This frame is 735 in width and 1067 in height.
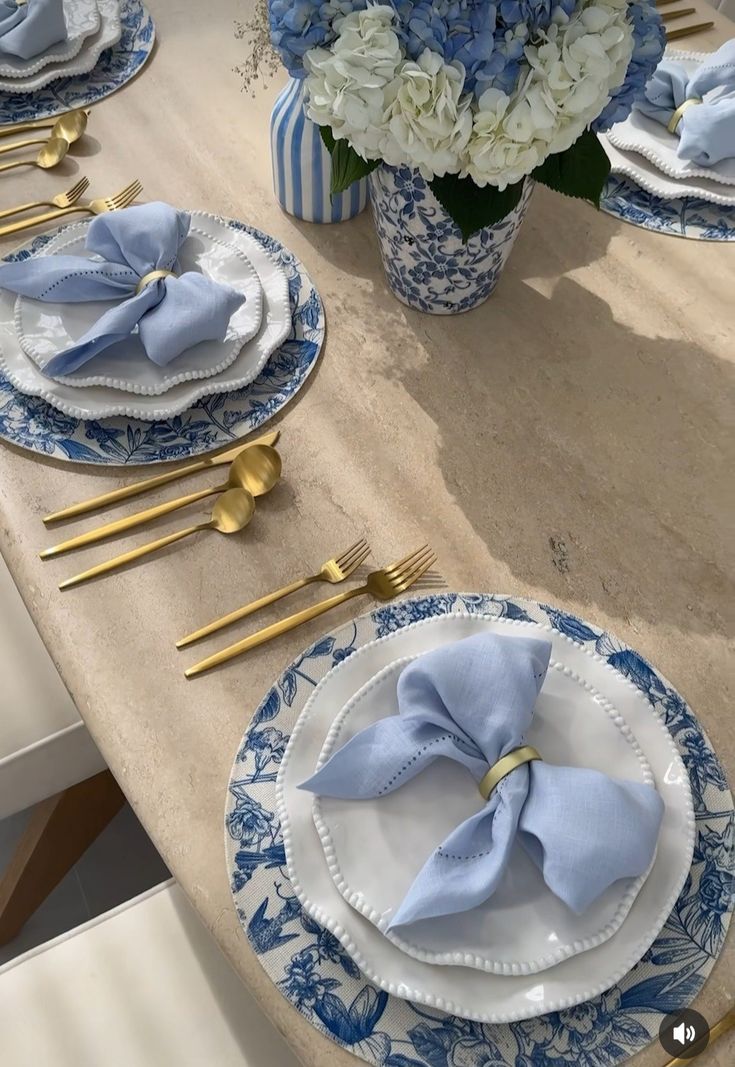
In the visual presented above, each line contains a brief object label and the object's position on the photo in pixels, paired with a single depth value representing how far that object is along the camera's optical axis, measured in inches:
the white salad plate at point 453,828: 23.5
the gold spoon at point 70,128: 44.4
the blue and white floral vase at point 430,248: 34.4
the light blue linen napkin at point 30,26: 45.0
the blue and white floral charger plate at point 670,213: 42.0
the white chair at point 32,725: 42.6
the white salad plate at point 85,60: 46.1
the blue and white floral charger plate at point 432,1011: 23.1
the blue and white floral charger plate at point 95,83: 46.2
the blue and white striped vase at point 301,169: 38.6
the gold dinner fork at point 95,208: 40.9
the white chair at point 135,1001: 34.0
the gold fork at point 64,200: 41.3
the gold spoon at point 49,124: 44.4
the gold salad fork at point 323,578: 30.0
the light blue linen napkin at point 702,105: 40.8
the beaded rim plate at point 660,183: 41.8
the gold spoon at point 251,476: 32.7
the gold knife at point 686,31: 50.8
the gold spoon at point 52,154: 43.5
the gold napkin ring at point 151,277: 35.0
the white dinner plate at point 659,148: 41.8
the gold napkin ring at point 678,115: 42.3
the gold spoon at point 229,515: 32.1
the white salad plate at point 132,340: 34.1
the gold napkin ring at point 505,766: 25.1
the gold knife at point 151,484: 32.4
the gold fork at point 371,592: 29.5
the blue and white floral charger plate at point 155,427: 33.9
